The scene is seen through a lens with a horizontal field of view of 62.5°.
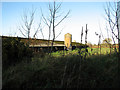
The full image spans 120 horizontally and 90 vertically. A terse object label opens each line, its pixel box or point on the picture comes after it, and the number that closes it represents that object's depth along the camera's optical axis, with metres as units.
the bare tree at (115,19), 4.06
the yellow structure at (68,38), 11.99
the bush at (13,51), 3.98
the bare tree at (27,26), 7.58
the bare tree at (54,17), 5.58
